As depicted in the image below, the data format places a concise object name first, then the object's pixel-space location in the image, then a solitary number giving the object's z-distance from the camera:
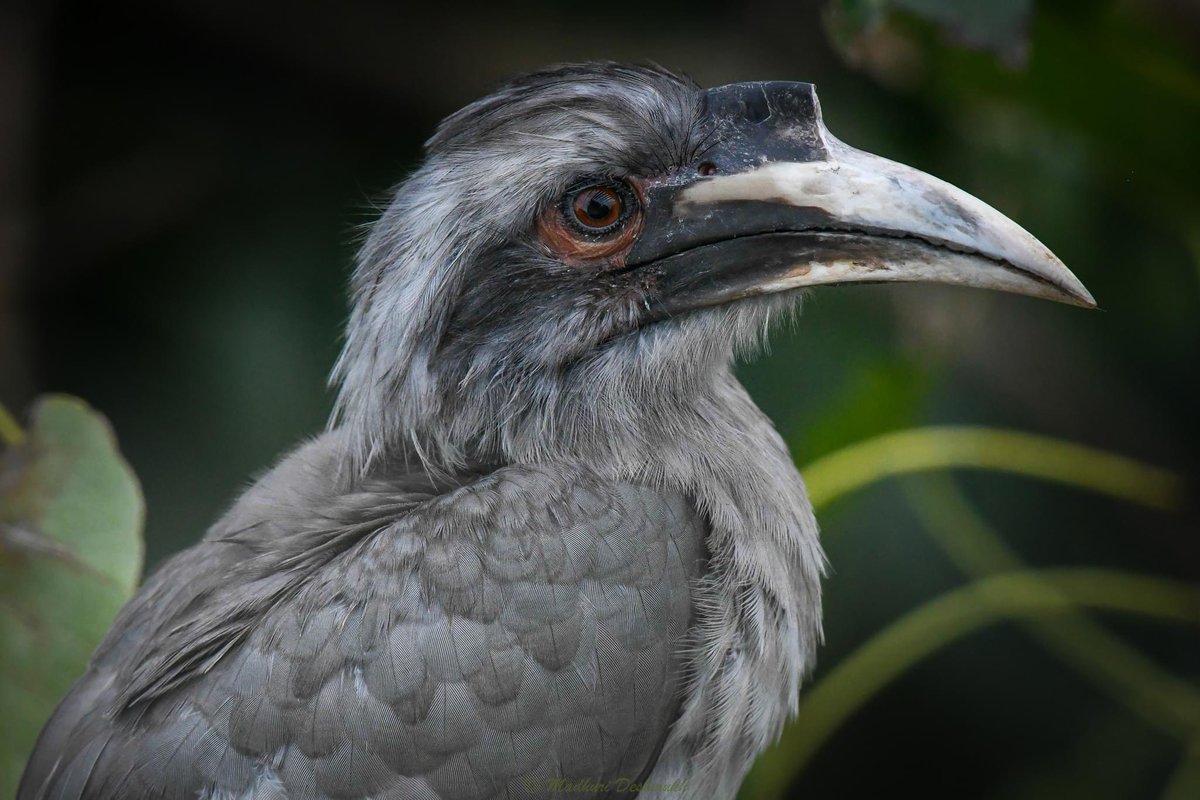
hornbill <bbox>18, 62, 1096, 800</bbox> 4.96
